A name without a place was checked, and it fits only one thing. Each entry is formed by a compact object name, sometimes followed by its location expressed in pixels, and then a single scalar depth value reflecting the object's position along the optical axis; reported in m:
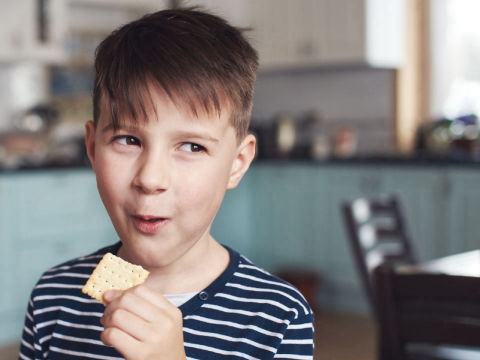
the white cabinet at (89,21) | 4.28
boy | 0.65
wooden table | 1.33
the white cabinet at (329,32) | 3.93
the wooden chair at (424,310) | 0.92
